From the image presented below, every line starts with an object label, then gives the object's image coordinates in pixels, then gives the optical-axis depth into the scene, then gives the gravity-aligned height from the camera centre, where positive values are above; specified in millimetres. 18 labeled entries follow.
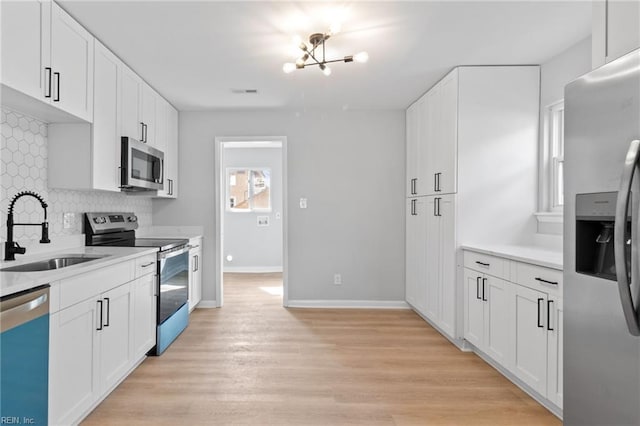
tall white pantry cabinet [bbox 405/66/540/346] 3068 +483
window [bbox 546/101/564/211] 2943 +513
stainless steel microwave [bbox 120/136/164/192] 2932 +400
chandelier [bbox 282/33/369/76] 2447 +1157
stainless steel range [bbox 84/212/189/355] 2990 -447
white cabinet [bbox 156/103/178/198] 3902 +765
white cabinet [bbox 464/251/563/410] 2045 -680
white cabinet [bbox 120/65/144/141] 2982 +925
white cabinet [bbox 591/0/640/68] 1324 +727
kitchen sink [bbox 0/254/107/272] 2012 -317
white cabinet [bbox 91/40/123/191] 2570 +671
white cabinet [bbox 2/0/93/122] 1797 +877
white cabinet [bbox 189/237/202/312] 3957 -681
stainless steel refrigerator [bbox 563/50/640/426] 1159 -110
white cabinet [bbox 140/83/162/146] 3391 +943
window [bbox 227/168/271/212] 6973 +448
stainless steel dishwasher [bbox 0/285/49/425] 1421 -612
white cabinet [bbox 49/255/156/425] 1749 -734
